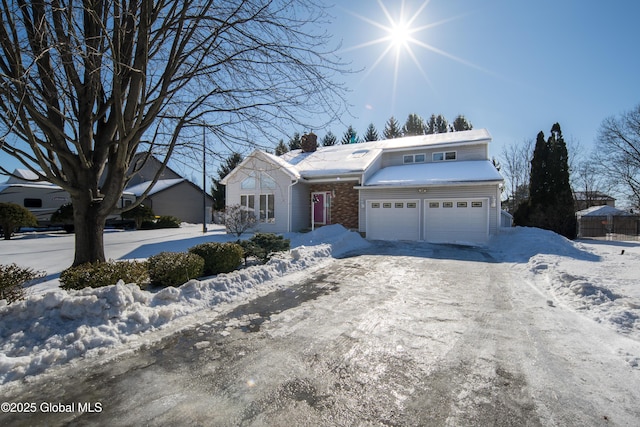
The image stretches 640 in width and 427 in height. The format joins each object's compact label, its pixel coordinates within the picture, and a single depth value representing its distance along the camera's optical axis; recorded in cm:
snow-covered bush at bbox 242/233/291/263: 826
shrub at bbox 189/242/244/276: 700
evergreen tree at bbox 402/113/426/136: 3884
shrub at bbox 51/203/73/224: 1590
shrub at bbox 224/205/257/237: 1371
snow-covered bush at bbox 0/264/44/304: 414
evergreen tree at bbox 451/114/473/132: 3600
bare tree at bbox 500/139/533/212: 3177
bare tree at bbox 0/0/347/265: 499
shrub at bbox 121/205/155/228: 2067
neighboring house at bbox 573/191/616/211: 3450
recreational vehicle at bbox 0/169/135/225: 2114
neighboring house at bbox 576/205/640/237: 2308
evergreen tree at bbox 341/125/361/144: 4033
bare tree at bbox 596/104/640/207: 2600
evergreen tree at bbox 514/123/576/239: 1722
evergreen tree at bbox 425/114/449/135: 3816
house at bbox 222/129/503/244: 1387
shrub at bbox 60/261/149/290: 480
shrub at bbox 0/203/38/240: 1255
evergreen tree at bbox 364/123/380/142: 4125
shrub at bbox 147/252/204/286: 579
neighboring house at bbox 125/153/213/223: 2731
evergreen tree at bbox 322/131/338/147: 3944
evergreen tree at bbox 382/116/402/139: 4081
